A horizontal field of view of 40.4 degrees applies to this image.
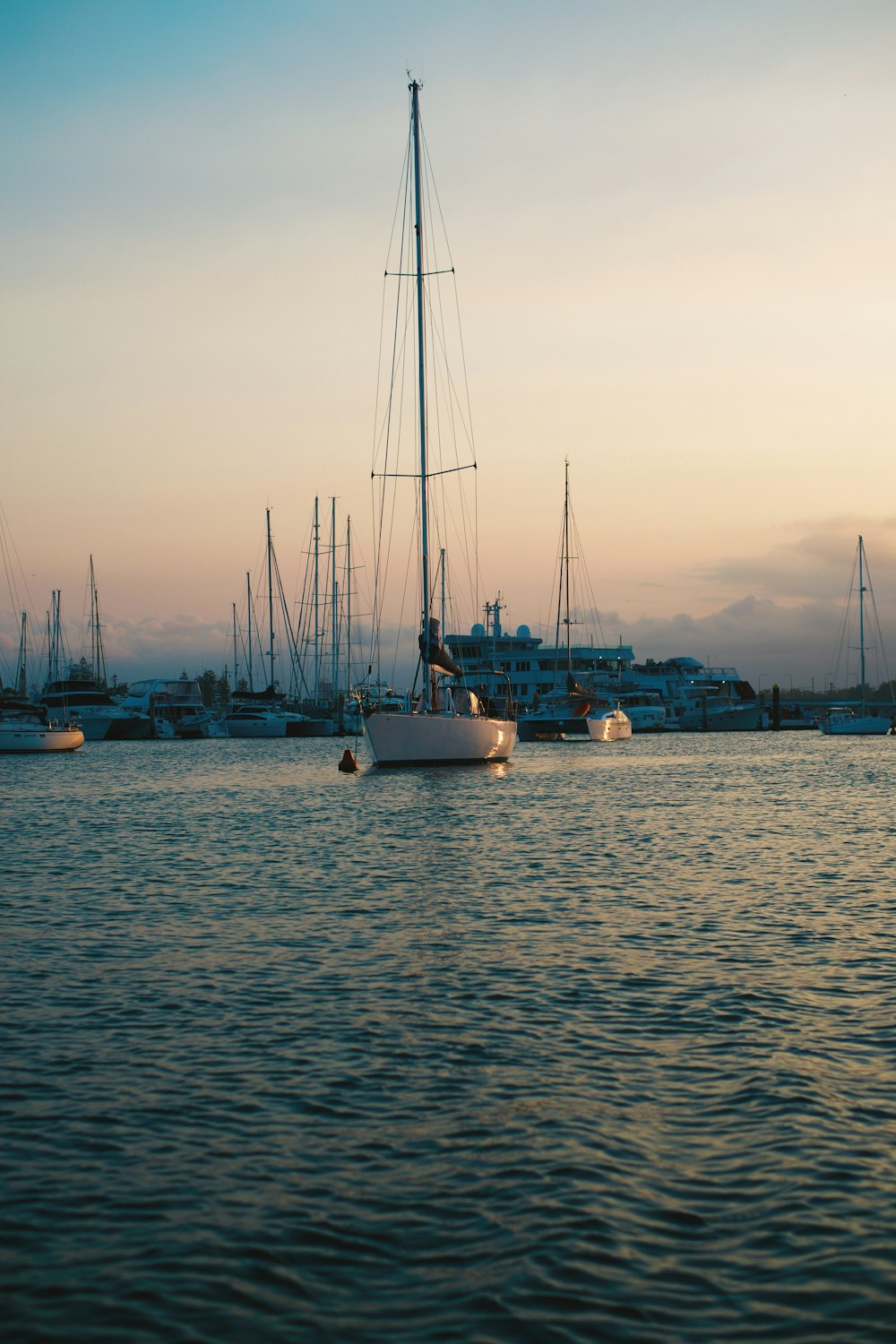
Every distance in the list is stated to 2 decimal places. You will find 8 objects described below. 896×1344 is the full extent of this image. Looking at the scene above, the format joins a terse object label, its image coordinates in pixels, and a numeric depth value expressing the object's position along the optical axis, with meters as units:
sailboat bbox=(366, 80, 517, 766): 47.12
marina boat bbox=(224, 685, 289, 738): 116.44
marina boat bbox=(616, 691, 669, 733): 124.50
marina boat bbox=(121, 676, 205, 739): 129.50
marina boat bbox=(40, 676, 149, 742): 112.81
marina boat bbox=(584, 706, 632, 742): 96.06
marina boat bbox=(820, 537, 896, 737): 128.75
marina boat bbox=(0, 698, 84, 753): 75.94
